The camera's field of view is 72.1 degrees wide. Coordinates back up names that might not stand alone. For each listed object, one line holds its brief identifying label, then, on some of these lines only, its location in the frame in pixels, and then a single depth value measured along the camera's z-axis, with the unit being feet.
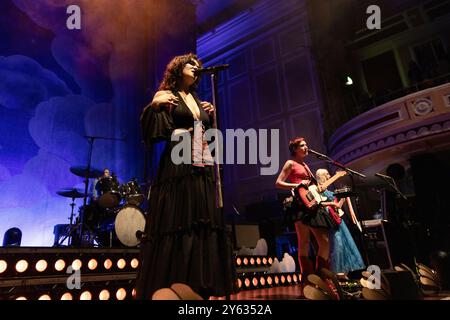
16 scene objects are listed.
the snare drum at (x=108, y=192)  16.96
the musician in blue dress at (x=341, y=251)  13.41
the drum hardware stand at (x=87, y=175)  16.43
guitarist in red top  10.91
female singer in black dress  5.66
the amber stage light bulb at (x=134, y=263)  11.03
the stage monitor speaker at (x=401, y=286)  7.22
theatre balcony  21.63
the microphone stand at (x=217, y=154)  5.42
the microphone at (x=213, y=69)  6.48
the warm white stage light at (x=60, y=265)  8.95
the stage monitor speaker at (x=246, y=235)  19.65
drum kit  14.52
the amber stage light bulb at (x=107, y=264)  10.18
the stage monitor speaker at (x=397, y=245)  12.96
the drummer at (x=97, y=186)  18.96
